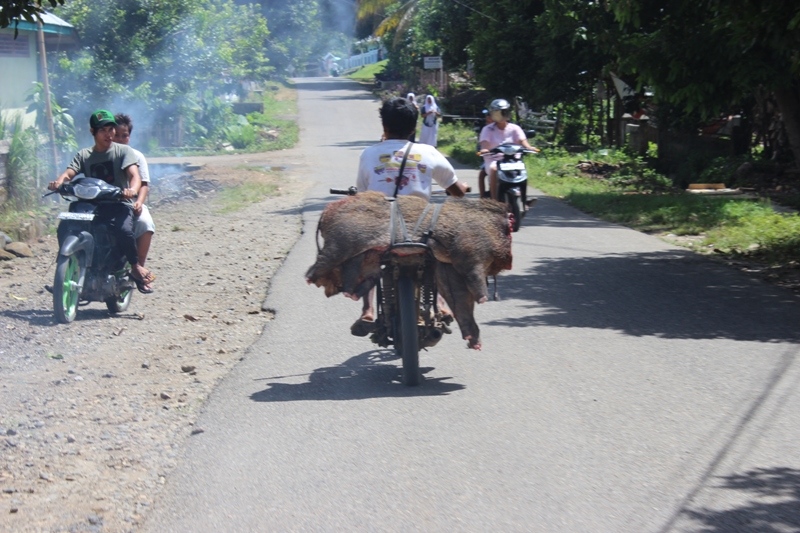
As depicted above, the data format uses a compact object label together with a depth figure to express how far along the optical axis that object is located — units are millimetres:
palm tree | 47125
